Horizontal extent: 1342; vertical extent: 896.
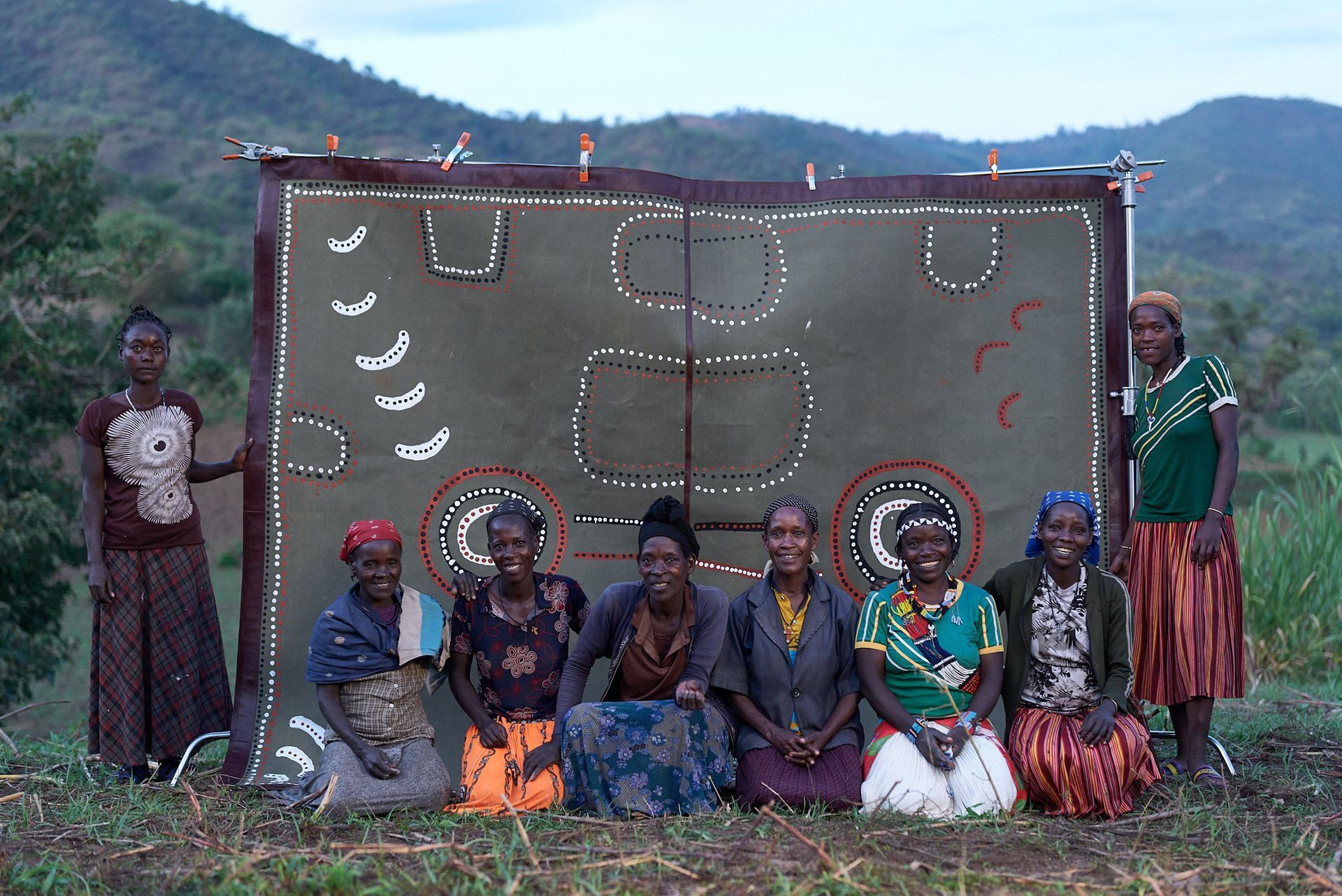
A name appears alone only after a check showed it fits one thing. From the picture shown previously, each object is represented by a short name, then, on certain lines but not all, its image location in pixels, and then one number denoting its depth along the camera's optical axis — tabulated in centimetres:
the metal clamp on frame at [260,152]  435
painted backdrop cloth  450
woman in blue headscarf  376
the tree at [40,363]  838
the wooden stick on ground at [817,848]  309
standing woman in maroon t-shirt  415
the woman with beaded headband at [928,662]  374
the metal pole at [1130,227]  457
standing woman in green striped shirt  405
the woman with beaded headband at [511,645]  392
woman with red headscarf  385
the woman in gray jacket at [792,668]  383
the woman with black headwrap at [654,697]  373
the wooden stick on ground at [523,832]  315
